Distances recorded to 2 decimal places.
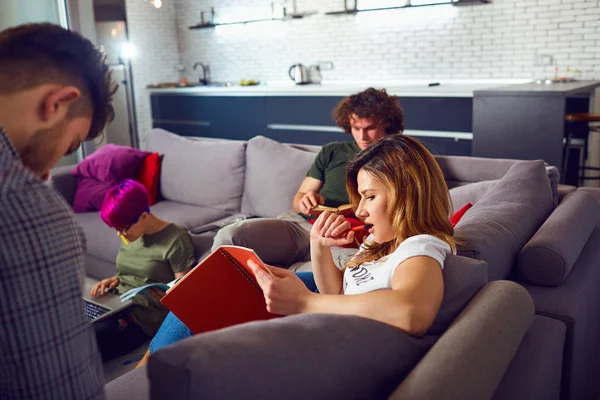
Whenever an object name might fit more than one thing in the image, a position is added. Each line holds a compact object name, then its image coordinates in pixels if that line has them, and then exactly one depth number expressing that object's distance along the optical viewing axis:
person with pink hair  2.43
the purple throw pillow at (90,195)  3.89
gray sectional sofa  0.88
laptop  2.33
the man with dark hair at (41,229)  0.83
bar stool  4.20
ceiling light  7.69
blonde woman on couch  1.20
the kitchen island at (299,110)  5.02
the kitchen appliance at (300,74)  6.76
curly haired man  2.65
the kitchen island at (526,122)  4.27
